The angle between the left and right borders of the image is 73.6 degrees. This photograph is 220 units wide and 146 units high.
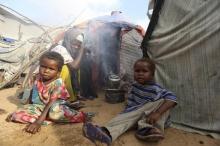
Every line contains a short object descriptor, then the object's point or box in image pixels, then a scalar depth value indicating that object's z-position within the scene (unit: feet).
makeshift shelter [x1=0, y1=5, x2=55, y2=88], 9.11
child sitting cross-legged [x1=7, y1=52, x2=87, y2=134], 5.51
